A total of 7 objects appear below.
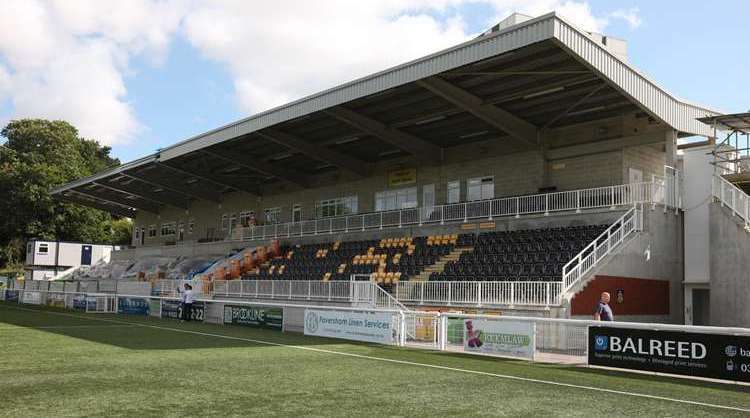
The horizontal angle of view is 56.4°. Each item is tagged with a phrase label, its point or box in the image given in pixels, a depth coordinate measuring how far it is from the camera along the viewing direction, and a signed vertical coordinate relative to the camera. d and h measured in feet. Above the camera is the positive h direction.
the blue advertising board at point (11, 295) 148.82 -6.58
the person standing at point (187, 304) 91.32 -4.58
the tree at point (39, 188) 228.43 +24.98
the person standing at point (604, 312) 51.19 -2.44
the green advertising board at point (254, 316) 78.18 -5.33
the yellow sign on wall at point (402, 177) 123.03 +17.26
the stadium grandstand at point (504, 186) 74.28 +13.41
